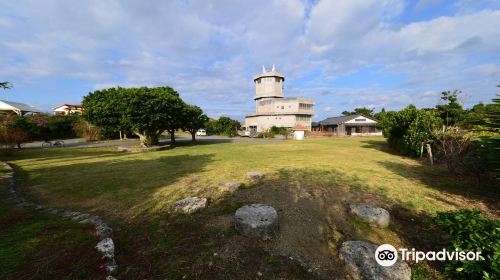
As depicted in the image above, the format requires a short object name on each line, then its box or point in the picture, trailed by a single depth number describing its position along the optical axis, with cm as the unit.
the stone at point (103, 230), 484
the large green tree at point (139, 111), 2006
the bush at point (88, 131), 3569
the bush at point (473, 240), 274
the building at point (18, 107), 4531
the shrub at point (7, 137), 1741
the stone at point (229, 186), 800
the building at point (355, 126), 4780
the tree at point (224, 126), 5632
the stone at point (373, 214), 538
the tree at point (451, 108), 2634
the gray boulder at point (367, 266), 356
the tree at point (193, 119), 2522
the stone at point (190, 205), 611
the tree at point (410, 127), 1391
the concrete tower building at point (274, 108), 5053
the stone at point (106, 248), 407
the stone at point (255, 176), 951
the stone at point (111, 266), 369
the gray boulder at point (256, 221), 484
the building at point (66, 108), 6336
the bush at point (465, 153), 763
